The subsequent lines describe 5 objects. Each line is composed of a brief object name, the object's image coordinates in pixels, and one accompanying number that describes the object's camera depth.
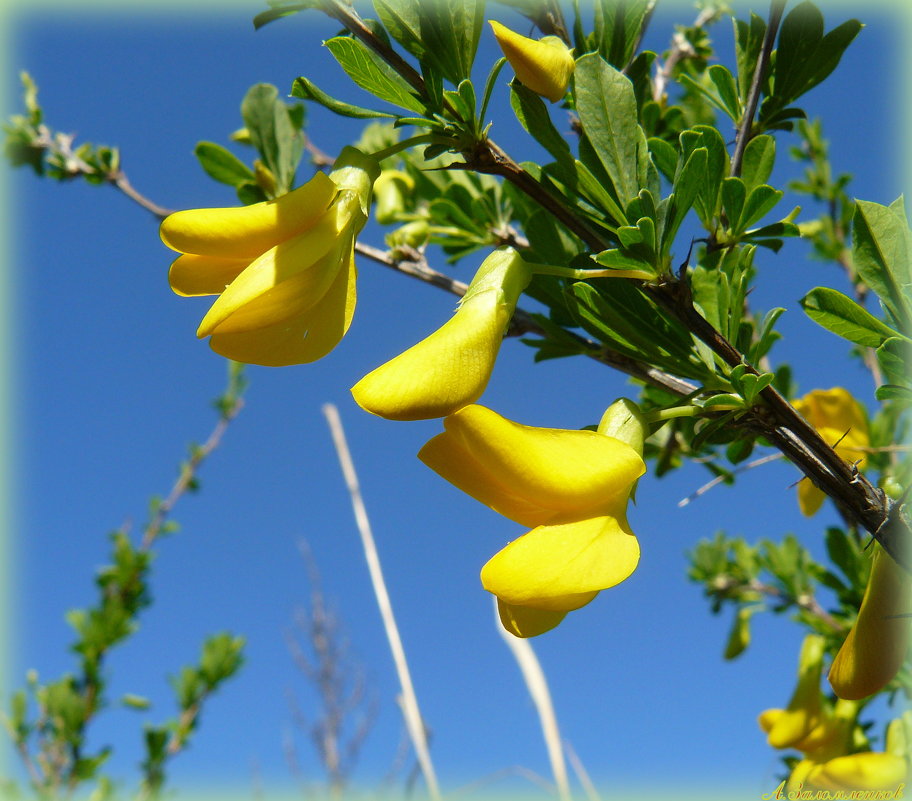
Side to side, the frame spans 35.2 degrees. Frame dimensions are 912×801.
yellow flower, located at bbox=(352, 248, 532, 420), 0.15
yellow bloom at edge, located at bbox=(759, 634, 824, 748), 0.24
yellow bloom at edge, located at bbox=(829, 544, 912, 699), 0.16
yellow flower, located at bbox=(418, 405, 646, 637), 0.15
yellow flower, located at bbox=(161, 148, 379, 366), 0.15
